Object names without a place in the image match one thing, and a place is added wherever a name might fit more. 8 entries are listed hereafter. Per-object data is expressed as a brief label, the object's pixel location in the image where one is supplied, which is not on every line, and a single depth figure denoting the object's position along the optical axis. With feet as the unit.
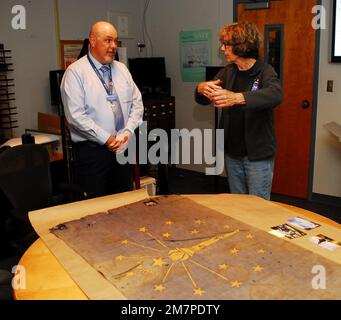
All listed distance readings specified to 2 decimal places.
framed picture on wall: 14.79
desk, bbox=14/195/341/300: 4.28
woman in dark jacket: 7.59
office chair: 7.52
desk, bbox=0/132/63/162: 12.05
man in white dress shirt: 8.96
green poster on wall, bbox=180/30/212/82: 15.67
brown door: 12.82
